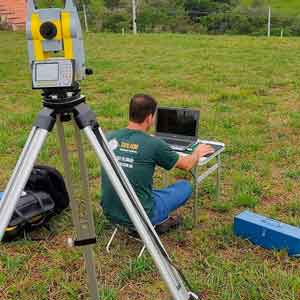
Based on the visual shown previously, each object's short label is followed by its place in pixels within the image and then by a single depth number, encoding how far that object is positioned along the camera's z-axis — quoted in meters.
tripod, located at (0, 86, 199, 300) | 1.66
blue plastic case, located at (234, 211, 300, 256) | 3.34
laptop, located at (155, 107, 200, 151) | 3.81
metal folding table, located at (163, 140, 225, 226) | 3.54
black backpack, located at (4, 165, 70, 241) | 3.57
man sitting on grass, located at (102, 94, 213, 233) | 3.20
